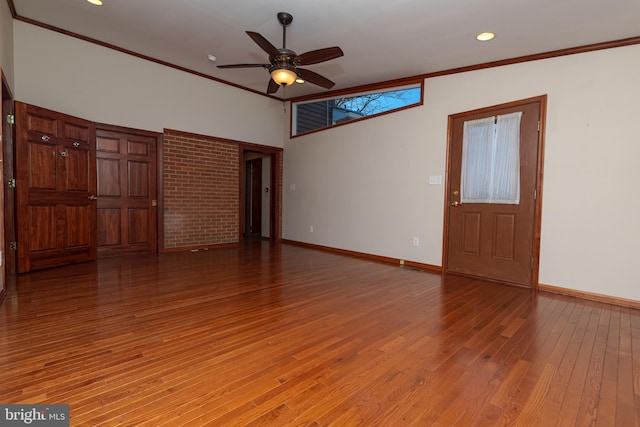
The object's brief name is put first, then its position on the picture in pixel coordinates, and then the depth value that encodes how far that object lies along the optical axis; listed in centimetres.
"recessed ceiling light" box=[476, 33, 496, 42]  343
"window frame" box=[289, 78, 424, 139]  481
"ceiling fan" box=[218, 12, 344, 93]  307
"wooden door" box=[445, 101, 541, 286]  372
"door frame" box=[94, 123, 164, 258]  522
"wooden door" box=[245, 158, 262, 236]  803
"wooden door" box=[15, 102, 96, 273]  364
